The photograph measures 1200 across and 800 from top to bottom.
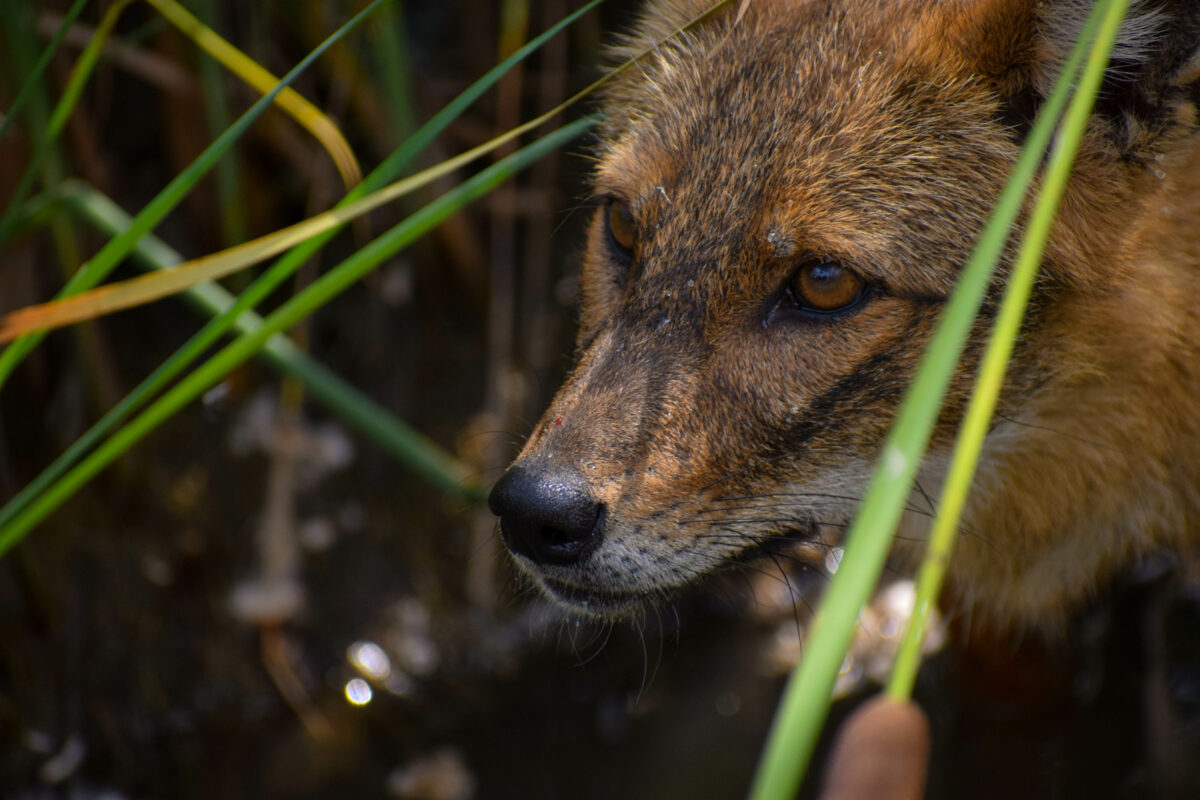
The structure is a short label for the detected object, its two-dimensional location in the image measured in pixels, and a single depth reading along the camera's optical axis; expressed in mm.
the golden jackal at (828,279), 4488
